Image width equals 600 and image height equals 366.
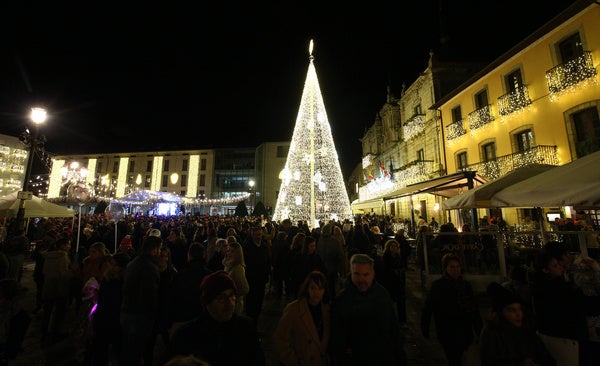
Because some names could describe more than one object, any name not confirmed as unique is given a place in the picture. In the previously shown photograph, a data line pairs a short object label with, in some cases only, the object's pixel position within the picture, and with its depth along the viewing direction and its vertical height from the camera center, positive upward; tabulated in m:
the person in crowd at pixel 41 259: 5.86 -0.67
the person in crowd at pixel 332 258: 6.67 -0.75
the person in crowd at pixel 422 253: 8.13 -0.79
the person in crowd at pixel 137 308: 3.46 -1.01
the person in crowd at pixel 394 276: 5.29 -0.96
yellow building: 11.38 +6.10
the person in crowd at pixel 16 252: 6.61 -0.59
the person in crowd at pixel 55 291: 5.07 -1.16
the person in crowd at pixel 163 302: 3.78 -1.01
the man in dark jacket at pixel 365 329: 2.73 -1.00
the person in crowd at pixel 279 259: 7.12 -0.87
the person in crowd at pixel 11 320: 3.31 -1.15
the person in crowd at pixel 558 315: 2.73 -0.91
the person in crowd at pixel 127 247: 7.02 -0.53
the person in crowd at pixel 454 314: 3.40 -1.07
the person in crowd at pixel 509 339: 2.55 -1.05
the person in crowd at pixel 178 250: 7.42 -0.64
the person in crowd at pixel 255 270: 5.45 -0.85
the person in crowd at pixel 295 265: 5.61 -0.82
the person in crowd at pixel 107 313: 3.70 -1.13
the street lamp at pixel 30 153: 9.52 +2.64
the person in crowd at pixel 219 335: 2.00 -0.80
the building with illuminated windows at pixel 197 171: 47.72 +10.03
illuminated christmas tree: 16.72 +3.48
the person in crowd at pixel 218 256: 5.71 -0.62
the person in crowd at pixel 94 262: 4.93 -0.62
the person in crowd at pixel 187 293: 3.68 -0.88
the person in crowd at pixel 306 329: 2.64 -1.00
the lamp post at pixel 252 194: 46.84 +5.39
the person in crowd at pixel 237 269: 4.45 -0.68
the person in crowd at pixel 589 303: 2.74 -0.80
